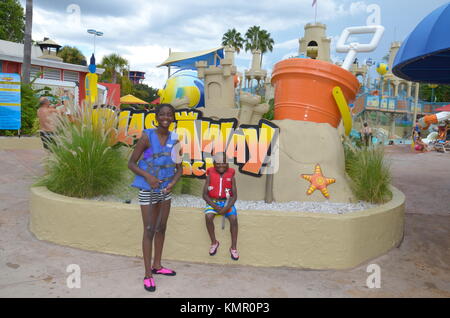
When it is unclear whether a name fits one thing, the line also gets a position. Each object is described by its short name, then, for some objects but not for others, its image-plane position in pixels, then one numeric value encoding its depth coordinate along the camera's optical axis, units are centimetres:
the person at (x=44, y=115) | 739
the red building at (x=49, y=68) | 1938
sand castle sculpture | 537
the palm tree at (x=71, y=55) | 3678
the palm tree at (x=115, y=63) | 4456
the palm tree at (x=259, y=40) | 5294
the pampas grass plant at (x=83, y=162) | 500
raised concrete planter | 427
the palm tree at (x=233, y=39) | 5347
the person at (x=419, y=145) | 2134
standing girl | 349
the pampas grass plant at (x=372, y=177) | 538
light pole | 1284
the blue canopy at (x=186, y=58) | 1219
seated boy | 411
